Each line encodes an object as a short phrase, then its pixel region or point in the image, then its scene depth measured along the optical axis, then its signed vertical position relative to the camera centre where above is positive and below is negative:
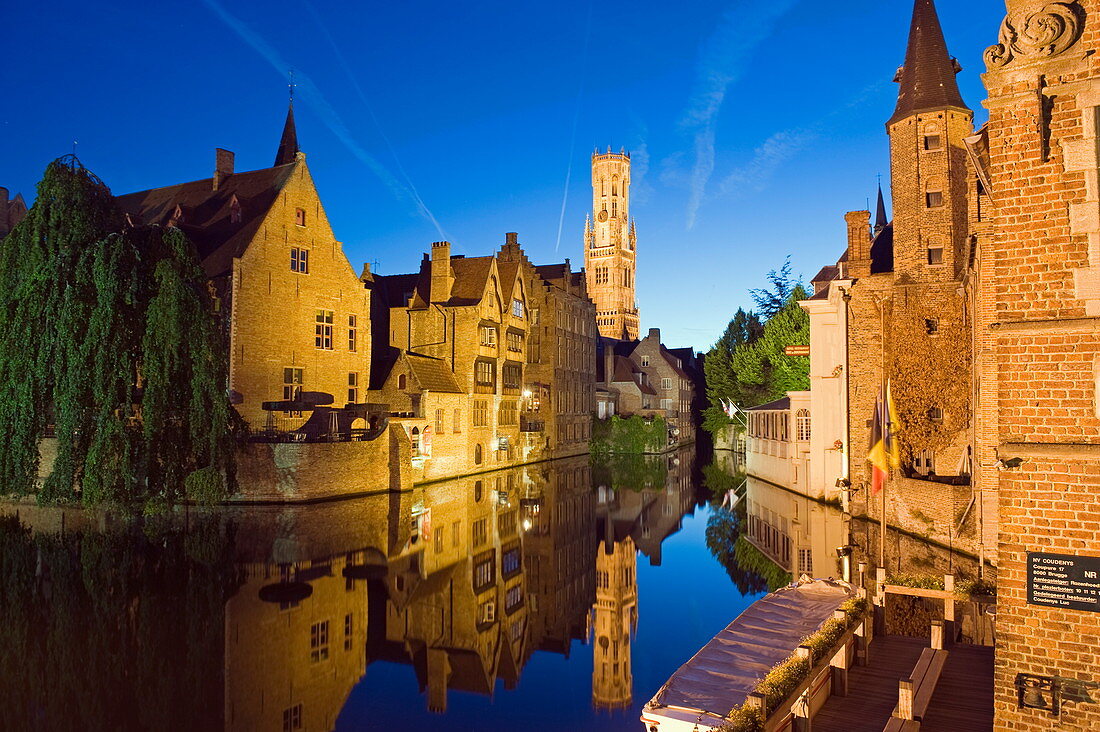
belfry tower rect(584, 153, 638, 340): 146.38 +31.67
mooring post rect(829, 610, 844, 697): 9.55 -3.80
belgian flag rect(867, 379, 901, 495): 17.09 -1.15
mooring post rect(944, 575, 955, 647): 11.59 -3.57
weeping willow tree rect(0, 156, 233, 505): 20.56 +1.17
